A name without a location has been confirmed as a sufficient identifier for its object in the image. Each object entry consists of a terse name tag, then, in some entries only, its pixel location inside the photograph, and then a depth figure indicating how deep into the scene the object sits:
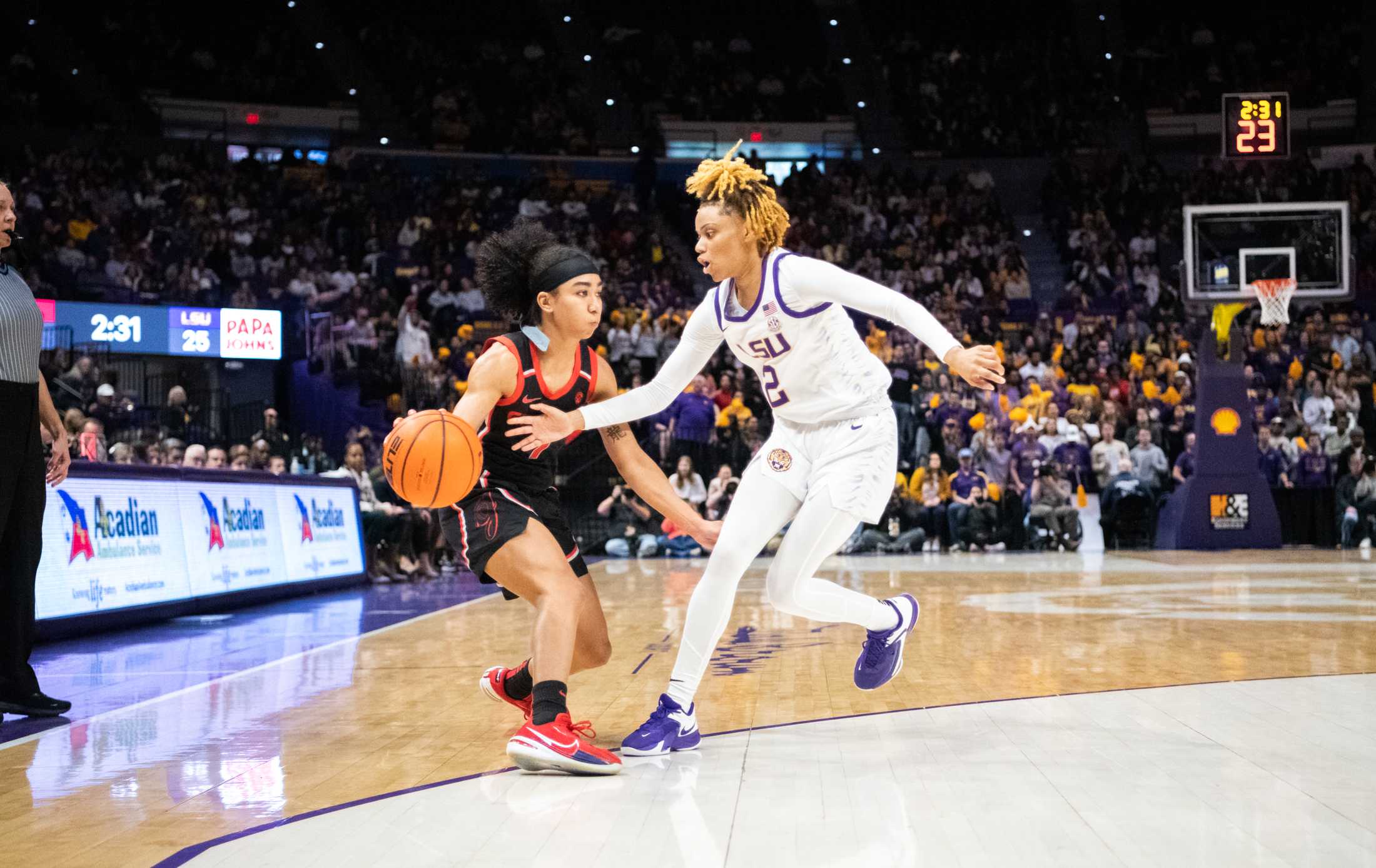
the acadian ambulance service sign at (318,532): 11.62
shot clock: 17.31
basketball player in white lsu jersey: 4.52
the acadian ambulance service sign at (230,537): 9.77
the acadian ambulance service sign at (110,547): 8.02
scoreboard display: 18.48
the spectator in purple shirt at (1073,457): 17.42
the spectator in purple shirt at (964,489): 17.06
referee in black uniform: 5.20
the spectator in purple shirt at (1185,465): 17.40
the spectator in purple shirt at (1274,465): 17.66
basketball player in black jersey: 4.41
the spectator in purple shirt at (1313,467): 17.53
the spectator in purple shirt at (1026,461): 17.31
